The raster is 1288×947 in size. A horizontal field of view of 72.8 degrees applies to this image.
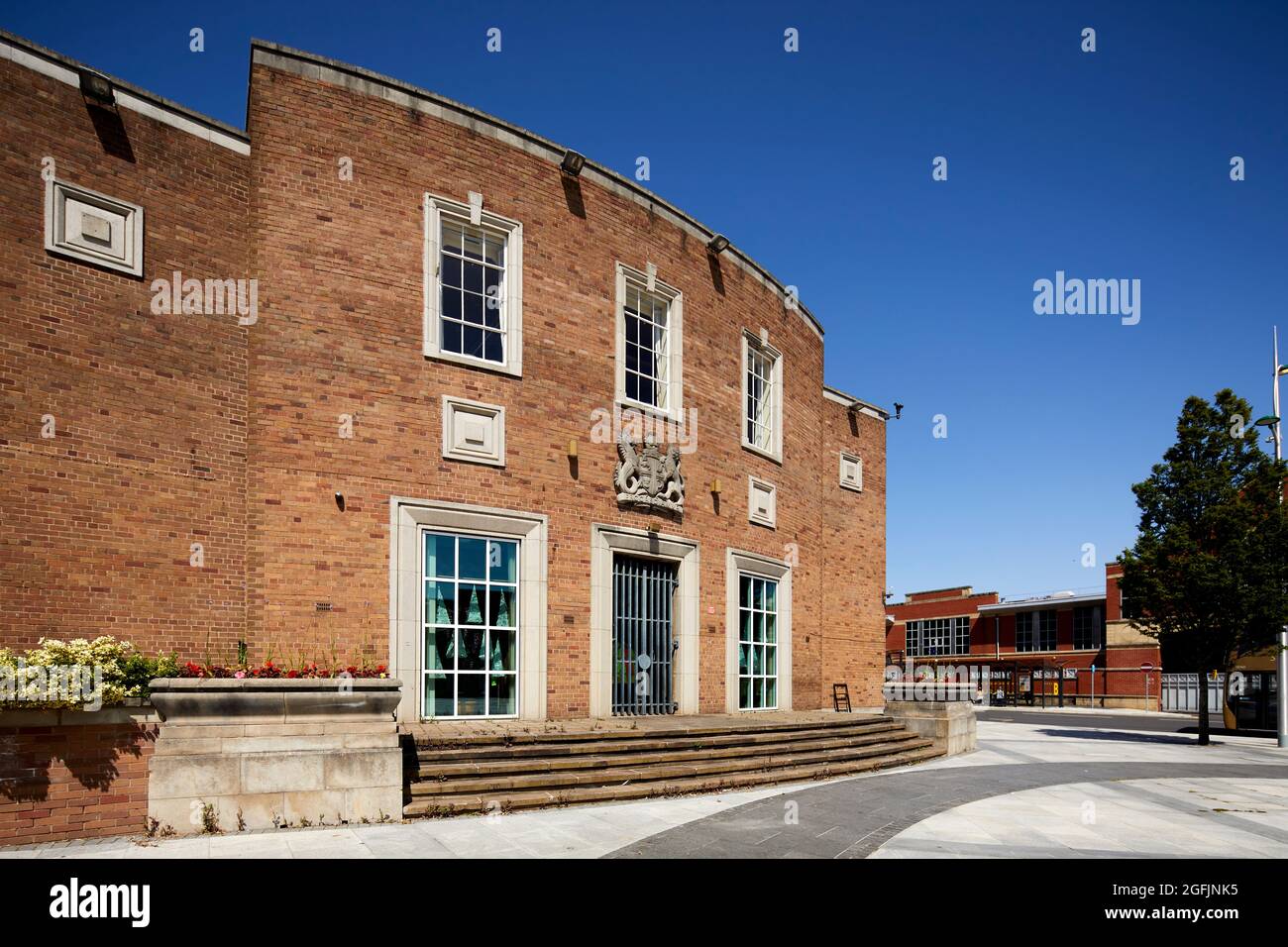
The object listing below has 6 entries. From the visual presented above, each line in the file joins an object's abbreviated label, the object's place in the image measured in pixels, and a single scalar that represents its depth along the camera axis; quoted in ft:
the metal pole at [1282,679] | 70.23
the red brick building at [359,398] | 34.71
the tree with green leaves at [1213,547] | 69.26
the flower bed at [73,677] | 26.25
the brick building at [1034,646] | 153.99
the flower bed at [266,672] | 30.63
